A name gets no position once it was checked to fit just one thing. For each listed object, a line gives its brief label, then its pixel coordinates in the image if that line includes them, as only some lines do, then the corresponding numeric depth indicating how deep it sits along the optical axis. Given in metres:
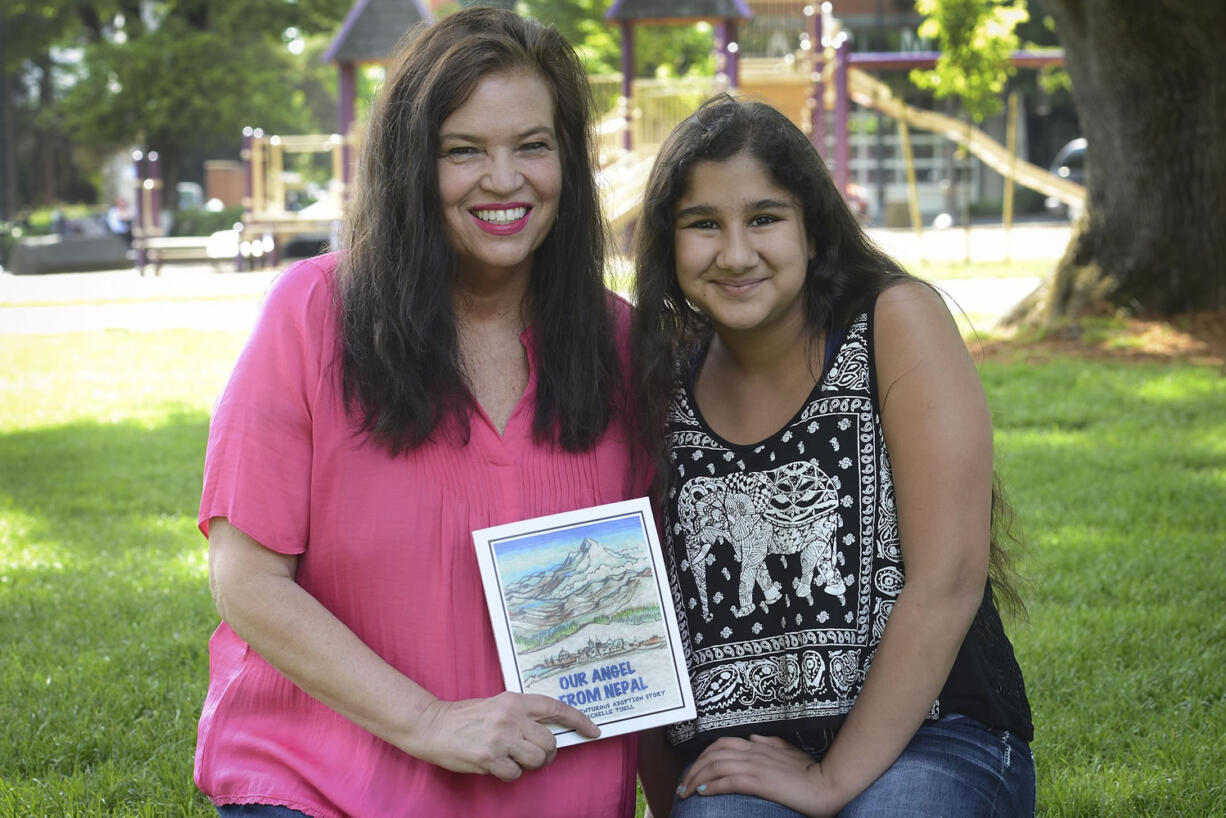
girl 2.39
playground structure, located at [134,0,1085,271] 20.05
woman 2.37
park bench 24.64
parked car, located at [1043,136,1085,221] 37.97
